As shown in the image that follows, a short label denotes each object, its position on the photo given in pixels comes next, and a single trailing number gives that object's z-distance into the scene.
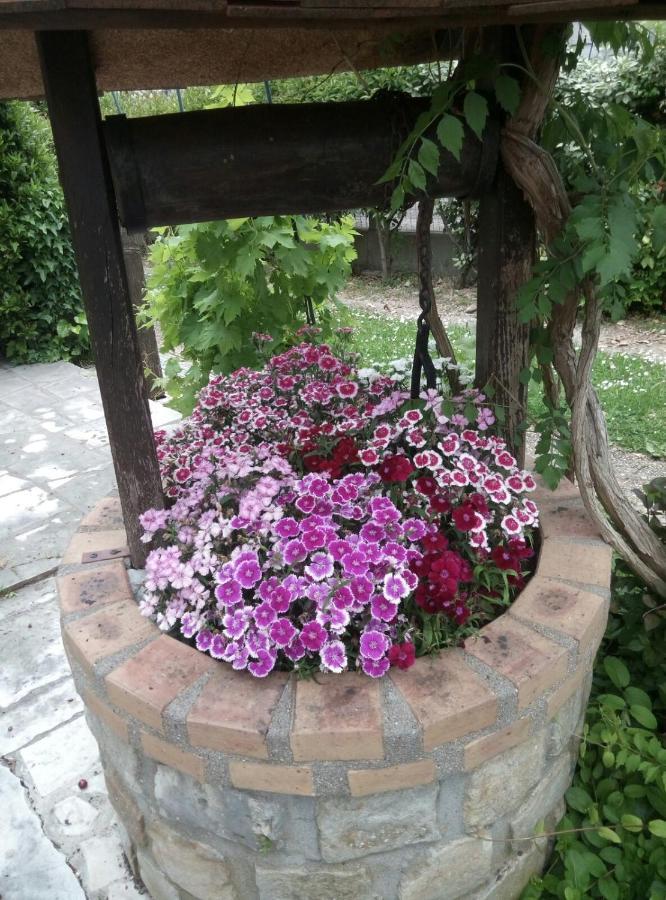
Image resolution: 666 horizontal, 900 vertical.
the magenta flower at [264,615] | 1.34
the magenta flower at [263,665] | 1.30
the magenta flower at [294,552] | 1.42
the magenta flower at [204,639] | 1.39
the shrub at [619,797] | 1.53
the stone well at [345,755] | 1.23
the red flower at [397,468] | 1.59
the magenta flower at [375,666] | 1.29
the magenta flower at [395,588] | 1.36
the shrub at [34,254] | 5.48
